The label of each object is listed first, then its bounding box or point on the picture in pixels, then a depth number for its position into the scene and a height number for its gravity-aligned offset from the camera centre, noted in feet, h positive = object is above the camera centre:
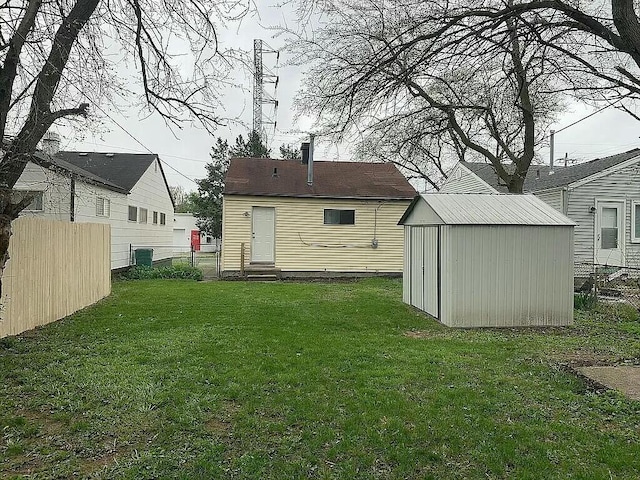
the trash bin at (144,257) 55.21 -2.14
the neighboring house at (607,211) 48.14 +3.06
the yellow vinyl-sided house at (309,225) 52.90 +1.62
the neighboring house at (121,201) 39.58 +3.94
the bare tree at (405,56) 14.44 +6.27
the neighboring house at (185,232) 131.44 +1.93
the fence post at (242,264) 51.75 -2.73
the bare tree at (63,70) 14.66 +5.95
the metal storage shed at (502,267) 27.25 -1.60
